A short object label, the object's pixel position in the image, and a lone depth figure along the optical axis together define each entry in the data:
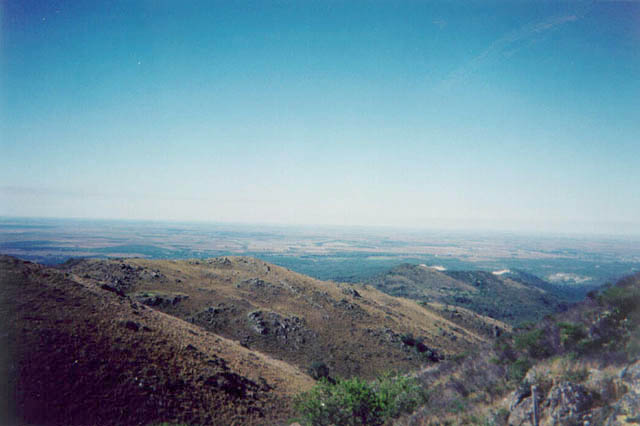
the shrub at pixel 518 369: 11.80
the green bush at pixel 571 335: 13.30
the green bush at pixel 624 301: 12.96
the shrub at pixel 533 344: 14.18
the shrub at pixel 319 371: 26.55
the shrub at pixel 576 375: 9.20
